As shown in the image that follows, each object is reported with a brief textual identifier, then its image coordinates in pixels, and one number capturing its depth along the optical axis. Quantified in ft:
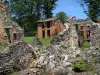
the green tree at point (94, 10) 69.28
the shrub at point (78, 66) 18.24
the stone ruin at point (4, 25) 43.29
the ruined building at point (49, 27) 86.48
